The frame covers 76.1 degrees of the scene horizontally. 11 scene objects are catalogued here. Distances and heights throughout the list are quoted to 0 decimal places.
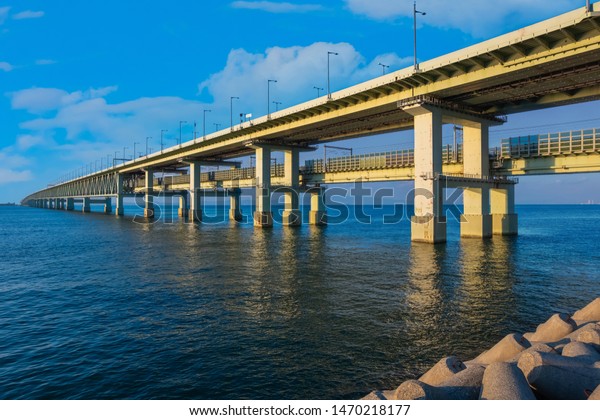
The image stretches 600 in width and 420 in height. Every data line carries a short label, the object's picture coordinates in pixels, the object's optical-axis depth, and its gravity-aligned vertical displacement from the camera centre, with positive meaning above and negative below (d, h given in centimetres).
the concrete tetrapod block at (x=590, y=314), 1339 -410
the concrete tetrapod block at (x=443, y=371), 855 -384
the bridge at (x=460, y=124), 3203 +1125
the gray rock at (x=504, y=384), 692 -343
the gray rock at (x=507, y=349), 970 -382
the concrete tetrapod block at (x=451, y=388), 698 -364
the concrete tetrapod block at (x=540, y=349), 845 -339
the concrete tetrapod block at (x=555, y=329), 1149 -395
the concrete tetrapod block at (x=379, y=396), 737 -380
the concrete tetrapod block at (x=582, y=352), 843 -353
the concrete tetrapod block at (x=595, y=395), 671 -347
